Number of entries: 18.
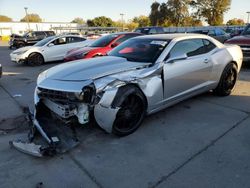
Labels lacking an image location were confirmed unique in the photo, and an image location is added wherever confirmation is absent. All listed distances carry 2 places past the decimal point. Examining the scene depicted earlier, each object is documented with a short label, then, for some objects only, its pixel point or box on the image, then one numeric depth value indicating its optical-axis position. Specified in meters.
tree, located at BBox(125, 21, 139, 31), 64.28
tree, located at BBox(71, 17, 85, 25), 85.07
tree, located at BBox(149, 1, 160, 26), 47.05
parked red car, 6.80
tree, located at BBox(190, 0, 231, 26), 44.12
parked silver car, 2.64
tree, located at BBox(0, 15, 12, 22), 67.83
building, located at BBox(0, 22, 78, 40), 47.60
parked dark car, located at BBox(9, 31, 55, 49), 17.07
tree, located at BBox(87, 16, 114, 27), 56.30
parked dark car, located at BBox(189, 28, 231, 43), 13.70
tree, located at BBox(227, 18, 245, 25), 59.74
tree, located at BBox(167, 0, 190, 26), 44.91
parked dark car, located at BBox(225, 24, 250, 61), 6.84
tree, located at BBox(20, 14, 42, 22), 74.14
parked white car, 9.04
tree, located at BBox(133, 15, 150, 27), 58.33
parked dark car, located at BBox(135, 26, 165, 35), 13.85
